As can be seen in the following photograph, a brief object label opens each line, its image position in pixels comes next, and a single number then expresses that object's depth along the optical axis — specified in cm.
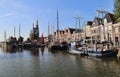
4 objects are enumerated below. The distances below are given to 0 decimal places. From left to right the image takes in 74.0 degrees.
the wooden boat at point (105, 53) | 2107
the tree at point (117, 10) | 1523
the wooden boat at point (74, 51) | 2595
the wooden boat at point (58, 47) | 3784
